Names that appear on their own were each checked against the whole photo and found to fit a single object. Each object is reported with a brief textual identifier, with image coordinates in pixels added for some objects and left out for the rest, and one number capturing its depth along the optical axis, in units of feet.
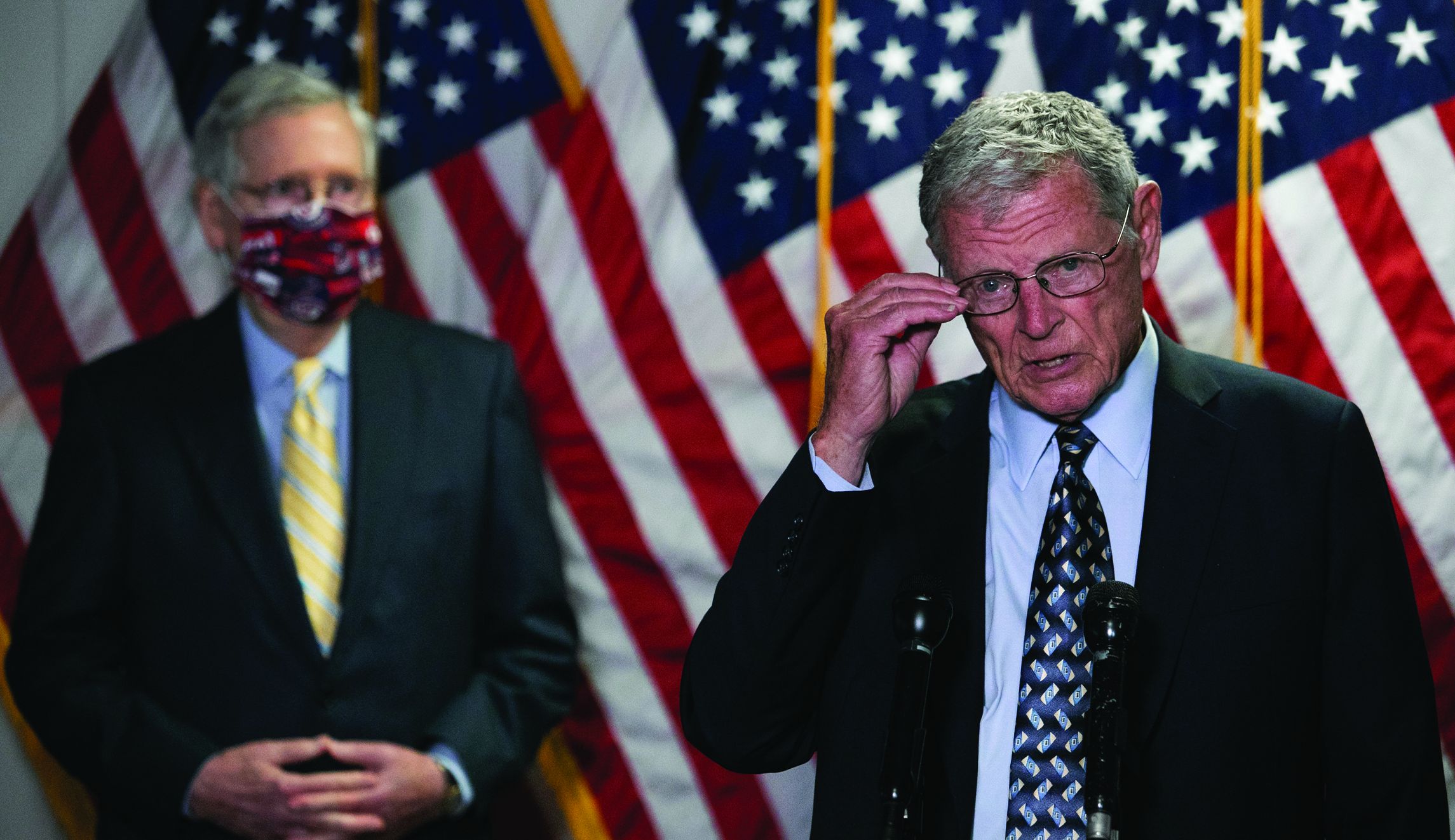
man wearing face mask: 15.18
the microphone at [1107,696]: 12.85
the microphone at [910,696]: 12.96
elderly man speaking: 13.69
